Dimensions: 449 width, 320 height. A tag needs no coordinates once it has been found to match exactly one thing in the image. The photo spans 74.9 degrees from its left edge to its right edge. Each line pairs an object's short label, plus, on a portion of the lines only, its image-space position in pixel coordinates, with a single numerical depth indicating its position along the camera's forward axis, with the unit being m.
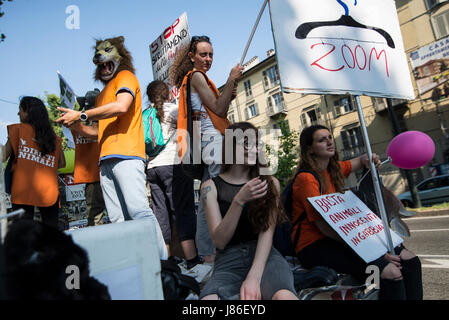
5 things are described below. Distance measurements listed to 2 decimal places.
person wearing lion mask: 1.99
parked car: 13.16
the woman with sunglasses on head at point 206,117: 2.14
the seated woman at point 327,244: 1.78
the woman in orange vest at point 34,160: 2.40
